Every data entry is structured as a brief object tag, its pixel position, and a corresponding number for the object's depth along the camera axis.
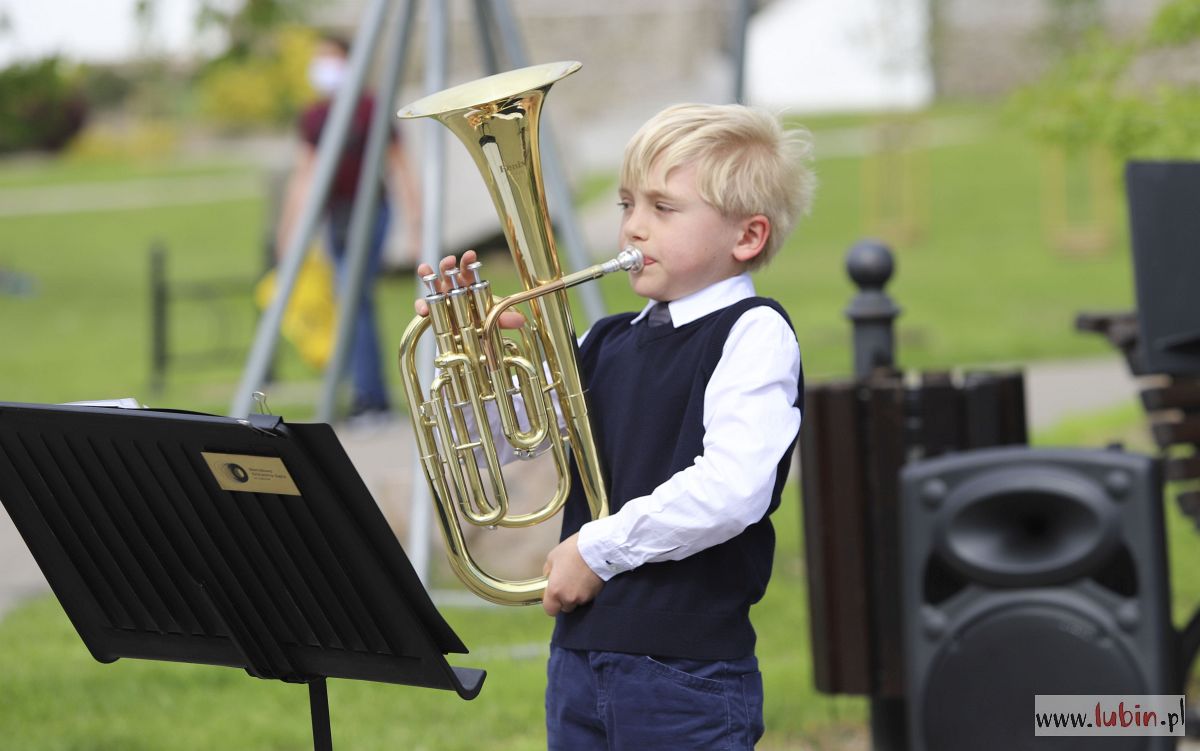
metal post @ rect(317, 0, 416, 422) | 10.81
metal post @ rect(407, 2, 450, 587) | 10.07
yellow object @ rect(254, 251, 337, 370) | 16.16
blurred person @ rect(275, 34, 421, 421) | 15.98
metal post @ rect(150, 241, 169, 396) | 20.66
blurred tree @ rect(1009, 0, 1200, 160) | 10.05
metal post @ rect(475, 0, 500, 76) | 11.03
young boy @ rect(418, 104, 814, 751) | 5.01
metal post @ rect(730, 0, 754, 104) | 10.90
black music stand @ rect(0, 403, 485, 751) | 4.55
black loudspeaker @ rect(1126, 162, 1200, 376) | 6.87
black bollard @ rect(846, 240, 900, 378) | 8.23
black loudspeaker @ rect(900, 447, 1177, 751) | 5.65
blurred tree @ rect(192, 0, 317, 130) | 13.37
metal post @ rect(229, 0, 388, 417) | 10.47
